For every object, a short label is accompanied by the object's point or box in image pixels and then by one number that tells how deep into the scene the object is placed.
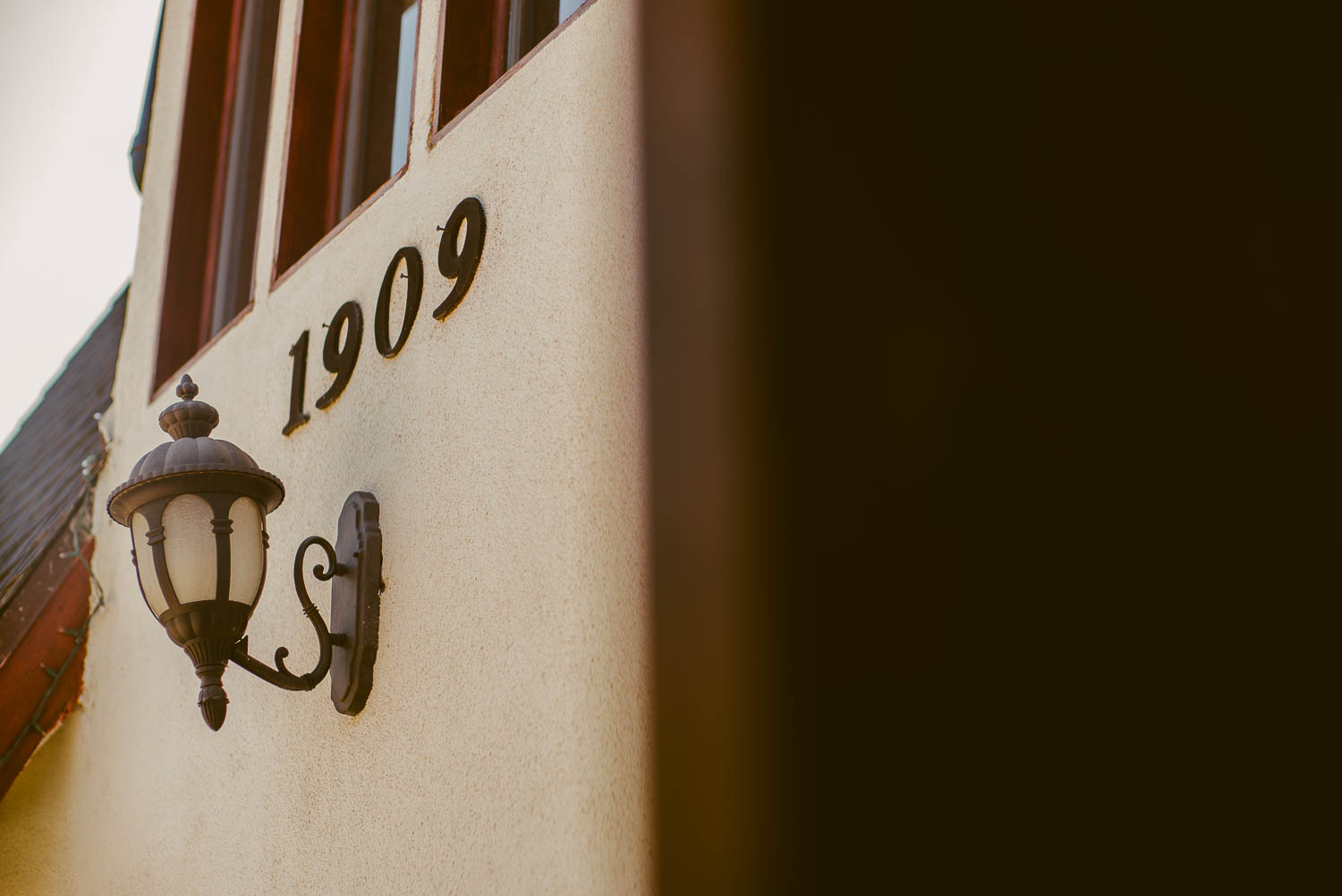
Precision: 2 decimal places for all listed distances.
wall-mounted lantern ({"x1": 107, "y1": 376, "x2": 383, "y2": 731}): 2.65
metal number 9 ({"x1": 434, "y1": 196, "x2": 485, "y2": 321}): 2.75
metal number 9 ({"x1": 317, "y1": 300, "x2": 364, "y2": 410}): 3.16
